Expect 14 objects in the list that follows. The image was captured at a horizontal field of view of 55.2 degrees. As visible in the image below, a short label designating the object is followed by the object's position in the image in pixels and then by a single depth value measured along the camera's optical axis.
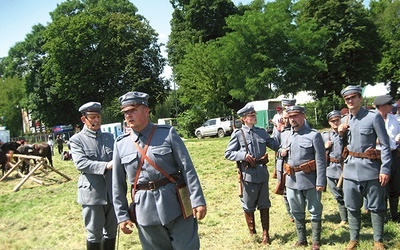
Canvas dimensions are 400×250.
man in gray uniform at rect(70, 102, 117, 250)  4.95
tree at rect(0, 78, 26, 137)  61.19
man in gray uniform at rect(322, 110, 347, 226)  6.53
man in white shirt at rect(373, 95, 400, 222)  6.30
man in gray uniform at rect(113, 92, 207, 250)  3.62
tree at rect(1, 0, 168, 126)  44.53
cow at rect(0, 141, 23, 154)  17.28
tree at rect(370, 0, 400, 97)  46.34
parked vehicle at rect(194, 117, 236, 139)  31.98
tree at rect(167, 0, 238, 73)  43.45
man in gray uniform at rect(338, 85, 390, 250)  4.92
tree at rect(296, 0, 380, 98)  39.38
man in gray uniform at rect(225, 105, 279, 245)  5.96
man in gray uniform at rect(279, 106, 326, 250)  5.32
